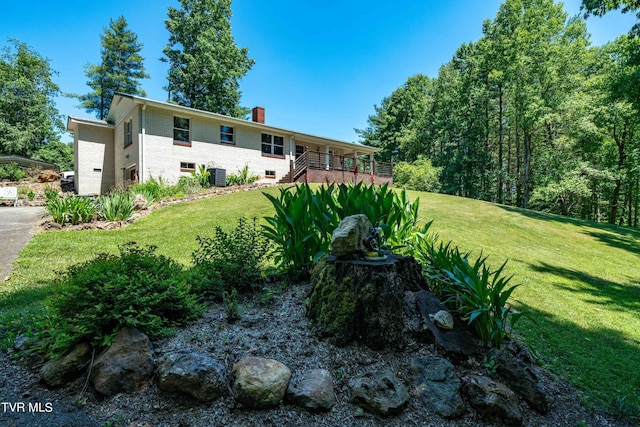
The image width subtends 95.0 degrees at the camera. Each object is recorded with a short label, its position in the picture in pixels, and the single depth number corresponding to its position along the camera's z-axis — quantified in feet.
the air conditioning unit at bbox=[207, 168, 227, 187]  46.73
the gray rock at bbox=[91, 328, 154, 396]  6.29
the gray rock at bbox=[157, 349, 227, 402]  6.10
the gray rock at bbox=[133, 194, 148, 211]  31.55
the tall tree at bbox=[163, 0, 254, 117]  83.46
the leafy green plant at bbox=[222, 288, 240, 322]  8.52
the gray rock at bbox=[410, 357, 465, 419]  6.53
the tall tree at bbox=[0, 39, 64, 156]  77.41
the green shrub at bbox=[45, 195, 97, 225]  25.76
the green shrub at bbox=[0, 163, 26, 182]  53.52
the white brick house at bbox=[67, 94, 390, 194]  45.70
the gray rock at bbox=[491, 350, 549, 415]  6.96
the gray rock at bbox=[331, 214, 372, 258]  7.84
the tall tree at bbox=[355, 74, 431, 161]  107.04
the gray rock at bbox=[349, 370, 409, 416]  6.25
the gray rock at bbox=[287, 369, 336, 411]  6.22
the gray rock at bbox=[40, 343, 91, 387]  6.48
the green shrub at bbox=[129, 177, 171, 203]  35.89
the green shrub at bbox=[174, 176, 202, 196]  41.29
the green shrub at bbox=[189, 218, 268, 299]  9.91
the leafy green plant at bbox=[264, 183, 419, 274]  10.57
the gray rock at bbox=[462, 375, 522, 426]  6.44
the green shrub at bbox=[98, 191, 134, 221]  27.63
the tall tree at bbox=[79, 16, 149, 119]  91.97
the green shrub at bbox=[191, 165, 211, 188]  45.24
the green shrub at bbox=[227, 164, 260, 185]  50.01
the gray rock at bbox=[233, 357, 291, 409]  6.12
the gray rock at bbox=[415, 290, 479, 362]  7.88
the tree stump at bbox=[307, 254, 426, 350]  7.61
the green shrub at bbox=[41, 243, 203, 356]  6.80
